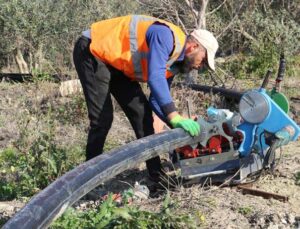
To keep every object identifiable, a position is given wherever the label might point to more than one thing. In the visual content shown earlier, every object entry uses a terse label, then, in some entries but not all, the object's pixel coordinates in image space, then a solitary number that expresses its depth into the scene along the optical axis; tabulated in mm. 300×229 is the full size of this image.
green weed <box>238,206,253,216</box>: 3437
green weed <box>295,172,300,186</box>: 4125
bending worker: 3783
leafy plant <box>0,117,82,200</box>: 4332
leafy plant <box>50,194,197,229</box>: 2711
